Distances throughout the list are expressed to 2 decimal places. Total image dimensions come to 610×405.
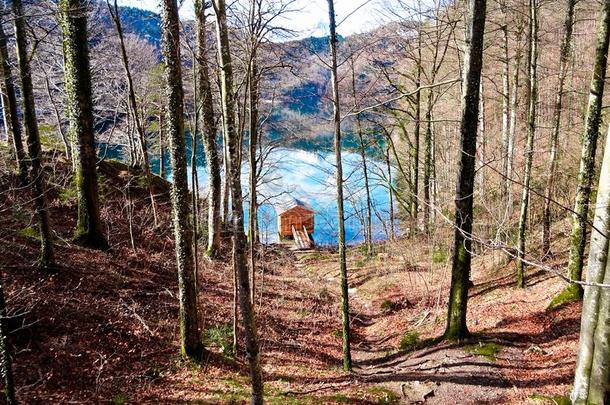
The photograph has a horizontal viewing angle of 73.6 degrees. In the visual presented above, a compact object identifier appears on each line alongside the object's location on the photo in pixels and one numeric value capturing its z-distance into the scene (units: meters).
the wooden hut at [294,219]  31.78
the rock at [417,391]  6.53
